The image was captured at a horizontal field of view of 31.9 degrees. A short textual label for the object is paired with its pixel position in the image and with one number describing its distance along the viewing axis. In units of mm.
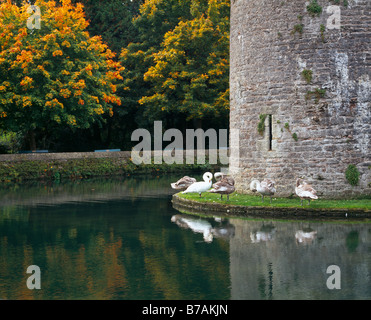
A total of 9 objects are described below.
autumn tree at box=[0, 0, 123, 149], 33938
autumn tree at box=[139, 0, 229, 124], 41812
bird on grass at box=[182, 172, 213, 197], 20016
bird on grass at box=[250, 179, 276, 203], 18386
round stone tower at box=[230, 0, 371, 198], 19078
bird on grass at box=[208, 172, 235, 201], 19078
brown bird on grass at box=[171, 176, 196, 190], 21984
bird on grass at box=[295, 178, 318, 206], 17323
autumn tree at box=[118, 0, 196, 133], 44844
